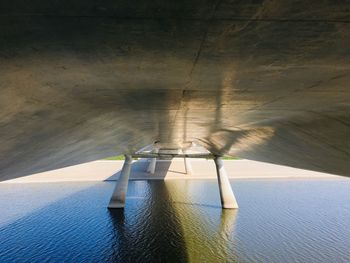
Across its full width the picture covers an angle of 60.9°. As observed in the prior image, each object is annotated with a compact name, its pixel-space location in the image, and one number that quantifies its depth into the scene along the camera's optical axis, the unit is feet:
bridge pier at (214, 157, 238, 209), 99.44
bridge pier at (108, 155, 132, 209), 102.83
